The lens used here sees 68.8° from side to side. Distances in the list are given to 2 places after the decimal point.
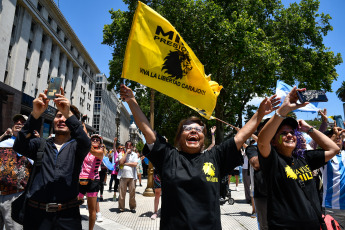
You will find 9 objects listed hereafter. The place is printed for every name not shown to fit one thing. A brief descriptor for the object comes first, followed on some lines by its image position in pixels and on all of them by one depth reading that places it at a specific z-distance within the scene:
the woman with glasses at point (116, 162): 9.93
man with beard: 2.39
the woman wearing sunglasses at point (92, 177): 4.96
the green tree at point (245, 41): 14.26
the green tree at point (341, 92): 52.12
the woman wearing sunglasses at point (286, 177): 2.29
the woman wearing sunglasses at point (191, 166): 2.05
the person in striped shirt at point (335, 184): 3.45
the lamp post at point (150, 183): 11.45
